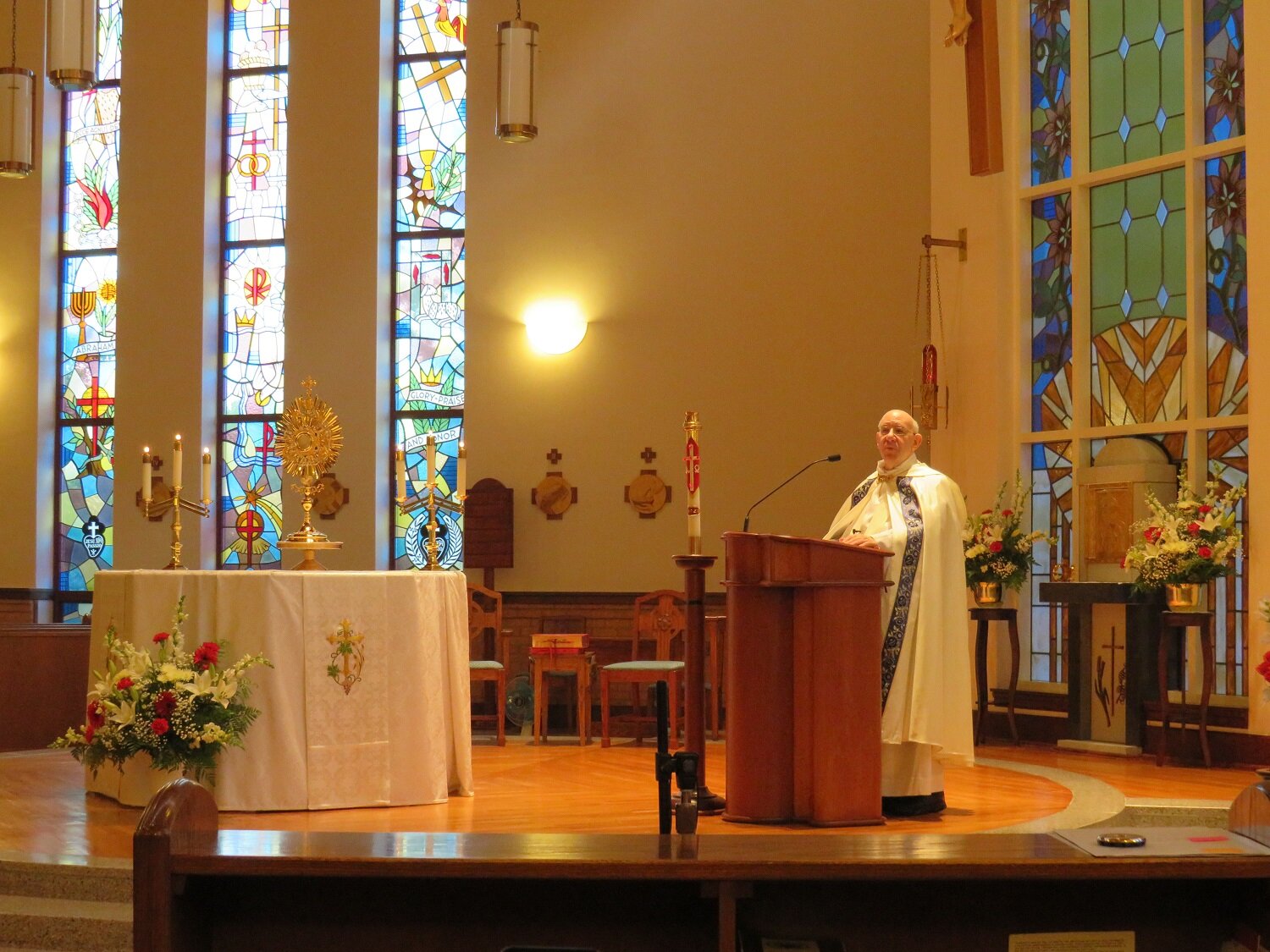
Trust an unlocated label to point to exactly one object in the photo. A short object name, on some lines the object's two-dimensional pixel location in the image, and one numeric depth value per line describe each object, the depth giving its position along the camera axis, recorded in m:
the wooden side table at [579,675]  8.42
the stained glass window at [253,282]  10.69
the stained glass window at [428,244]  10.41
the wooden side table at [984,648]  8.17
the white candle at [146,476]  6.01
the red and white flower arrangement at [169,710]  5.16
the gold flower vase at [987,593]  8.17
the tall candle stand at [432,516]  6.09
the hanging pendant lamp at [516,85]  6.64
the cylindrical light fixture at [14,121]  7.87
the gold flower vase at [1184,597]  7.28
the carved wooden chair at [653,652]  8.02
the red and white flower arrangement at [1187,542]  7.23
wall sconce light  9.95
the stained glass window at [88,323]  10.98
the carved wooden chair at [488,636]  8.28
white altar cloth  5.52
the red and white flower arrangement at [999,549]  8.14
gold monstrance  6.24
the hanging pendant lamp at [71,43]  6.70
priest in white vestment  5.38
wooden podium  4.91
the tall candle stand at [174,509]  6.05
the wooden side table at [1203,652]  7.19
